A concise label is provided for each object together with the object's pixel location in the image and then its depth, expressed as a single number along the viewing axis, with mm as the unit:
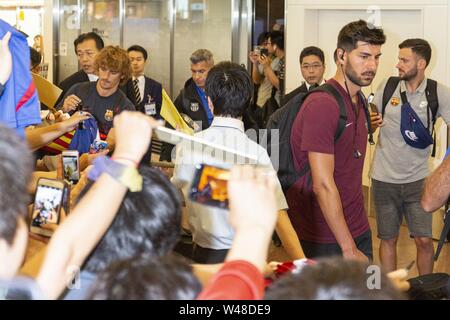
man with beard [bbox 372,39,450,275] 5375
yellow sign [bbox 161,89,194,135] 5722
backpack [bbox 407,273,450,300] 2471
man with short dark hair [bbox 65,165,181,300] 1764
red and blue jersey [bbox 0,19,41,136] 3141
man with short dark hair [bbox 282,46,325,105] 6996
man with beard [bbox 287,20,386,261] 3615
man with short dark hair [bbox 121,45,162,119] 6820
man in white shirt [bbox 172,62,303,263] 3383
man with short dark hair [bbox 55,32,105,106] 6617
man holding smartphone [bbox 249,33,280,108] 9625
